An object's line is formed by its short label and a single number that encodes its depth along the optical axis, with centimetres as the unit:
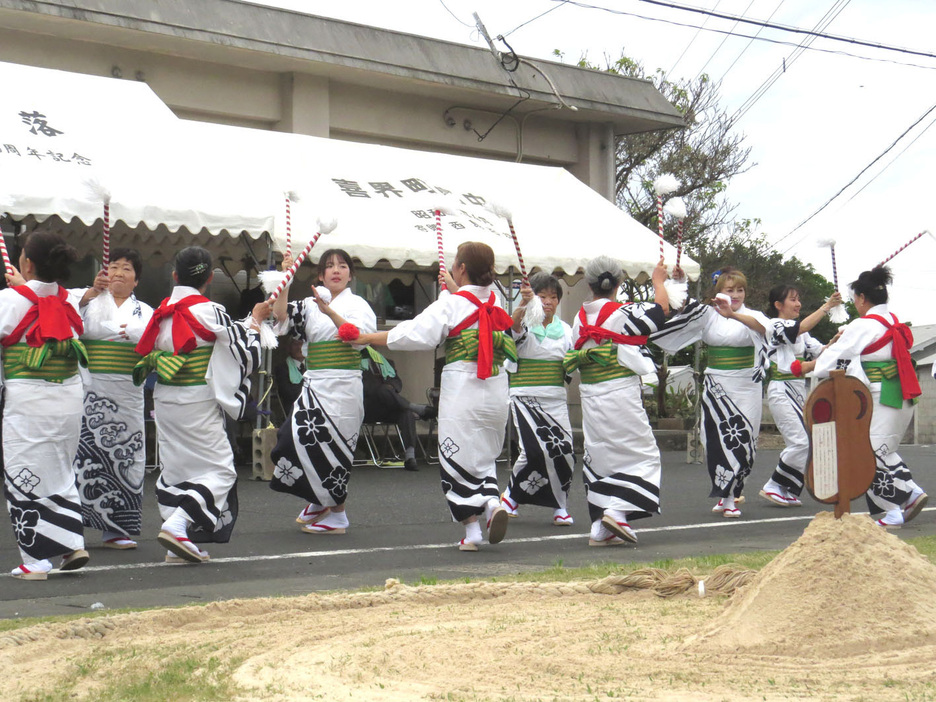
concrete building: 1347
